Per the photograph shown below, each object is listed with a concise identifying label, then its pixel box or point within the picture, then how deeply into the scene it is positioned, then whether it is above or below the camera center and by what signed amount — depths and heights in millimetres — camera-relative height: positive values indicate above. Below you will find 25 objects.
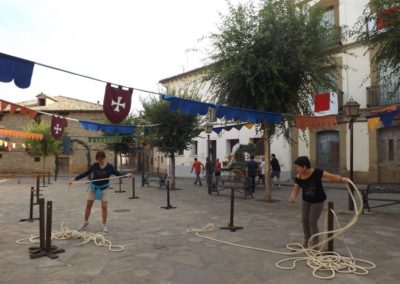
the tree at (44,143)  27656 +934
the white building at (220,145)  21422 +779
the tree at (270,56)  11438 +3349
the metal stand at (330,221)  5699 -1043
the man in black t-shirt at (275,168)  17125 -560
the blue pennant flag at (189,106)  8688 +1273
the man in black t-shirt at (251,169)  14755 -531
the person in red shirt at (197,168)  19859 -686
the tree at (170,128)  17078 +1350
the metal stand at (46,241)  5789 -1433
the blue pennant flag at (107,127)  14366 +1249
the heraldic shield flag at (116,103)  7352 +1116
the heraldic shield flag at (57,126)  14212 +1201
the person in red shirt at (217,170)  14664 -732
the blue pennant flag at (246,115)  9629 +1183
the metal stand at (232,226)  7627 -1529
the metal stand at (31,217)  8864 -1569
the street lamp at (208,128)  15111 +1204
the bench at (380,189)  9352 -843
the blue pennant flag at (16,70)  5699 +1397
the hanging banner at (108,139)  20158 +943
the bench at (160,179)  17500 -1205
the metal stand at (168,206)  10867 -1561
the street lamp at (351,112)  10234 +1312
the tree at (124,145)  27062 +814
